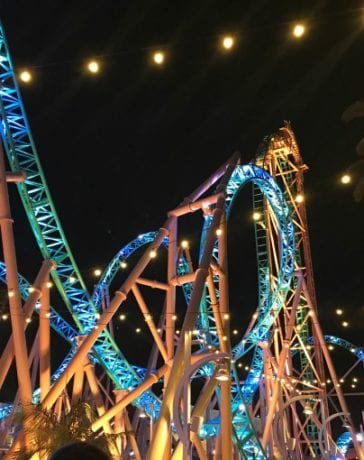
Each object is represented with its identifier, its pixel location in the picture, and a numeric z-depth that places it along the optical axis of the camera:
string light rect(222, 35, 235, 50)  8.00
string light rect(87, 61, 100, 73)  8.74
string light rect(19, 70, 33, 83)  9.18
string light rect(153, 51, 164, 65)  8.40
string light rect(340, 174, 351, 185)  10.56
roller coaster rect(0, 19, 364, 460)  11.77
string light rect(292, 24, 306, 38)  7.86
